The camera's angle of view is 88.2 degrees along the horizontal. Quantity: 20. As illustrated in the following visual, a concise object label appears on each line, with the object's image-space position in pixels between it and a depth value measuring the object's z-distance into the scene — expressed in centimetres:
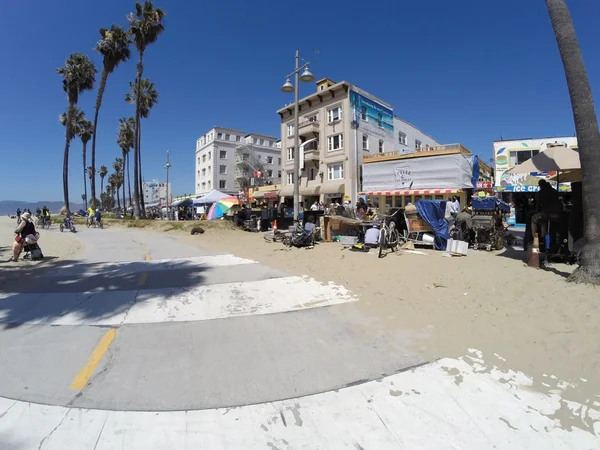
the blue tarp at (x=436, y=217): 1034
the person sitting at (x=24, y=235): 907
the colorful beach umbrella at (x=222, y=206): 2433
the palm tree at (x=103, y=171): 8775
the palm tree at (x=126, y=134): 5025
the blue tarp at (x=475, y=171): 2421
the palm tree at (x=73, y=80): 3438
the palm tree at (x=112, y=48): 3023
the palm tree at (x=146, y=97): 3728
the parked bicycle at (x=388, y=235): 936
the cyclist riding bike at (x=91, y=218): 2661
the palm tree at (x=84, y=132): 4556
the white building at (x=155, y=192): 8431
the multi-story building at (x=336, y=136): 3128
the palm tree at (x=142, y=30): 2728
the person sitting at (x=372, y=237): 1005
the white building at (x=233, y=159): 5409
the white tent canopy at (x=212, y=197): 2555
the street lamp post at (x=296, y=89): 1597
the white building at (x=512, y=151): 2673
